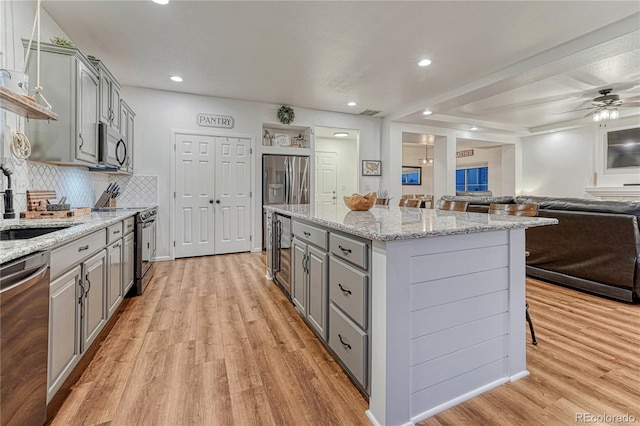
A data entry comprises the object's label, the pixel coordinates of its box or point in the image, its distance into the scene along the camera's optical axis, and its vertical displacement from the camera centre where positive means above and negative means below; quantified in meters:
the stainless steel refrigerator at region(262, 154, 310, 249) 5.46 +0.55
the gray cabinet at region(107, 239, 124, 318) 2.21 -0.55
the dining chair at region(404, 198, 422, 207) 3.73 +0.07
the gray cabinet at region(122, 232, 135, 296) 2.62 -0.52
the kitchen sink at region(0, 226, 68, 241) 1.73 -0.16
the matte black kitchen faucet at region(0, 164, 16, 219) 2.01 +0.05
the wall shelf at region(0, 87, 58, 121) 1.61 +0.61
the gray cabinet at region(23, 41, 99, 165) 2.29 +0.81
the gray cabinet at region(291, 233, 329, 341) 1.92 -0.55
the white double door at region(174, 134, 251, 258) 4.86 +0.22
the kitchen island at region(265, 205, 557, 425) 1.32 -0.50
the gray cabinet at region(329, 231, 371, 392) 1.46 -0.52
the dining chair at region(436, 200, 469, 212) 3.08 +0.04
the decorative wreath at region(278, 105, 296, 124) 5.44 +1.73
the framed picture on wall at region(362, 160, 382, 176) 6.37 +0.89
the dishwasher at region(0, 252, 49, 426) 1.00 -0.50
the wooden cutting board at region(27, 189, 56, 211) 2.27 +0.07
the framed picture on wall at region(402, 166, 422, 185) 10.80 +1.23
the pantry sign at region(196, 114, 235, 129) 4.95 +1.48
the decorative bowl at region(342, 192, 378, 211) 2.55 +0.06
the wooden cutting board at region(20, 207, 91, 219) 2.08 -0.05
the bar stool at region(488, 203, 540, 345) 2.08 -0.01
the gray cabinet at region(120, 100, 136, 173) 3.71 +1.04
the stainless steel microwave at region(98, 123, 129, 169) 2.85 +0.64
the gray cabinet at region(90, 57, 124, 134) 2.85 +1.14
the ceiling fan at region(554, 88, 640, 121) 4.81 +1.76
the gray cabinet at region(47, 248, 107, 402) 1.40 -0.60
